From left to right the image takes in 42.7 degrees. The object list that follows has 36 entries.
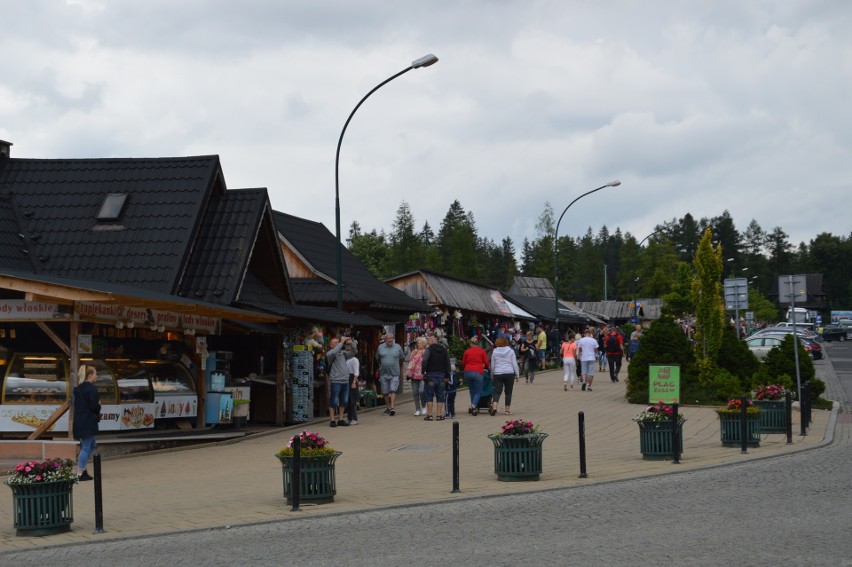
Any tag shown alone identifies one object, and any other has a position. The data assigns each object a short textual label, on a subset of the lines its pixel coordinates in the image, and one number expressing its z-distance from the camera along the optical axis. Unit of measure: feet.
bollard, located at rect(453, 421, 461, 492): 45.14
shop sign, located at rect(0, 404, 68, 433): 59.77
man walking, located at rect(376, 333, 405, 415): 84.69
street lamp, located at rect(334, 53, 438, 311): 81.71
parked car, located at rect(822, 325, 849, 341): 309.22
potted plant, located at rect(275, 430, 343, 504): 43.52
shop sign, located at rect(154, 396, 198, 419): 66.44
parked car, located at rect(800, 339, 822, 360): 171.21
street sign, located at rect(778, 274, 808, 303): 80.07
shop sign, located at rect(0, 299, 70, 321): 58.08
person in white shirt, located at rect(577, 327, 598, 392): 106.01
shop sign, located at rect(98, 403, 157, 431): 62.54
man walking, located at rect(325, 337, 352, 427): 76.54
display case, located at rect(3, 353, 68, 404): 60.29
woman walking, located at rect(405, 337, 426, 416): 82.43
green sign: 86.43
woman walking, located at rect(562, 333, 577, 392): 105.81
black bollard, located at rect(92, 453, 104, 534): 37.78
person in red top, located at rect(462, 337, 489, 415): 79.36
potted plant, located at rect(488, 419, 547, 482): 48.26
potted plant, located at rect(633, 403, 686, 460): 54.95
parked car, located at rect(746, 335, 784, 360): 145.69
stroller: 82.94
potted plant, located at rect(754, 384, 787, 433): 69.26
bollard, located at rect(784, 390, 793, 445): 62.40
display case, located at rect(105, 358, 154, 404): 63.62
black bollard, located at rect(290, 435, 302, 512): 41.98
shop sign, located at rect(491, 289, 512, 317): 164.73
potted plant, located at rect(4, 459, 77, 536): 38.32
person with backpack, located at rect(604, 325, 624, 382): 116.57
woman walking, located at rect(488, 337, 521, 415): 80.28
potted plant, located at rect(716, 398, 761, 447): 60.44
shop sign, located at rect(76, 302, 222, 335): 58.90
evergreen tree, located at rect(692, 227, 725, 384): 93.20
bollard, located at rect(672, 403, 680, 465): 53.62
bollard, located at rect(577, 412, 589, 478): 48.27
